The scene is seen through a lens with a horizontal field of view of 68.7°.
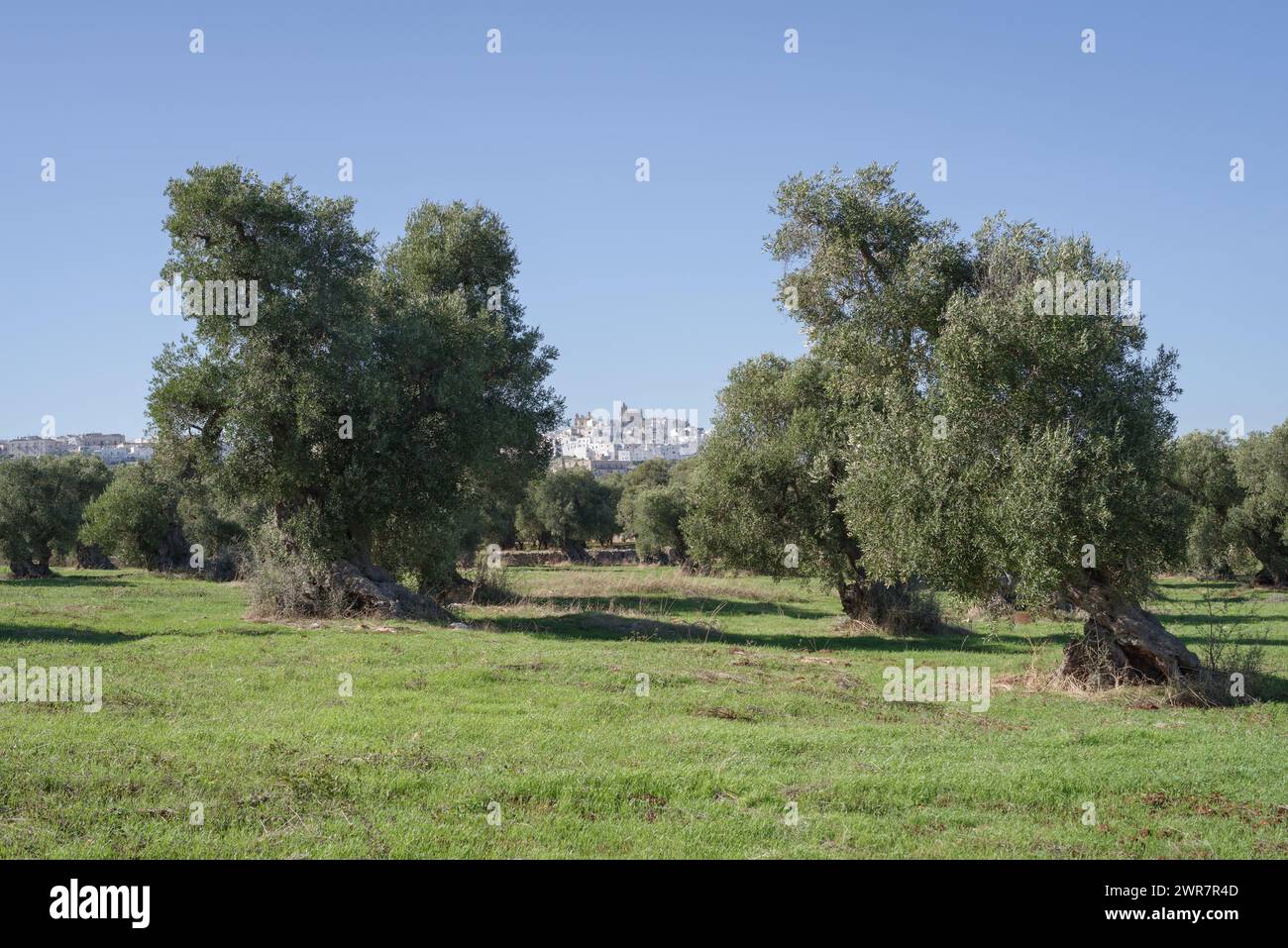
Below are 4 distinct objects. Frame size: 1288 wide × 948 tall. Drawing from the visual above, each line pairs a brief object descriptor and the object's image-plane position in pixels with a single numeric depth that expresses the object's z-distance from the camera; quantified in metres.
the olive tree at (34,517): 55.66
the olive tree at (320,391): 27.98
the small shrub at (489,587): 40.34
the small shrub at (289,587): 29.12
